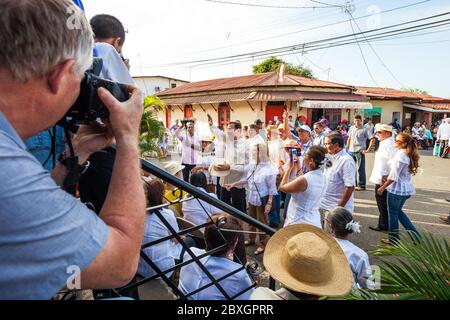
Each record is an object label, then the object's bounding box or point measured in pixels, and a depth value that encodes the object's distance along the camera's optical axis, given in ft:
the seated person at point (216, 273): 7.04
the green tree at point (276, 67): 105.29
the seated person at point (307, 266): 6.08
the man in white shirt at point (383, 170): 17.56
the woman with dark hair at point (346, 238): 8.57
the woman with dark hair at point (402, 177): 15.14
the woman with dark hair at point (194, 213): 13.05
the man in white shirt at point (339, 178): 14.07
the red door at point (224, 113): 68.73
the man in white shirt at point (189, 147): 24.79
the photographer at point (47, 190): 2.02
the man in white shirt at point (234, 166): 17.76
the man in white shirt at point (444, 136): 46.98
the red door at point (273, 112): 60.03
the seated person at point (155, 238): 8.31
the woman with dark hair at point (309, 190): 11.88
